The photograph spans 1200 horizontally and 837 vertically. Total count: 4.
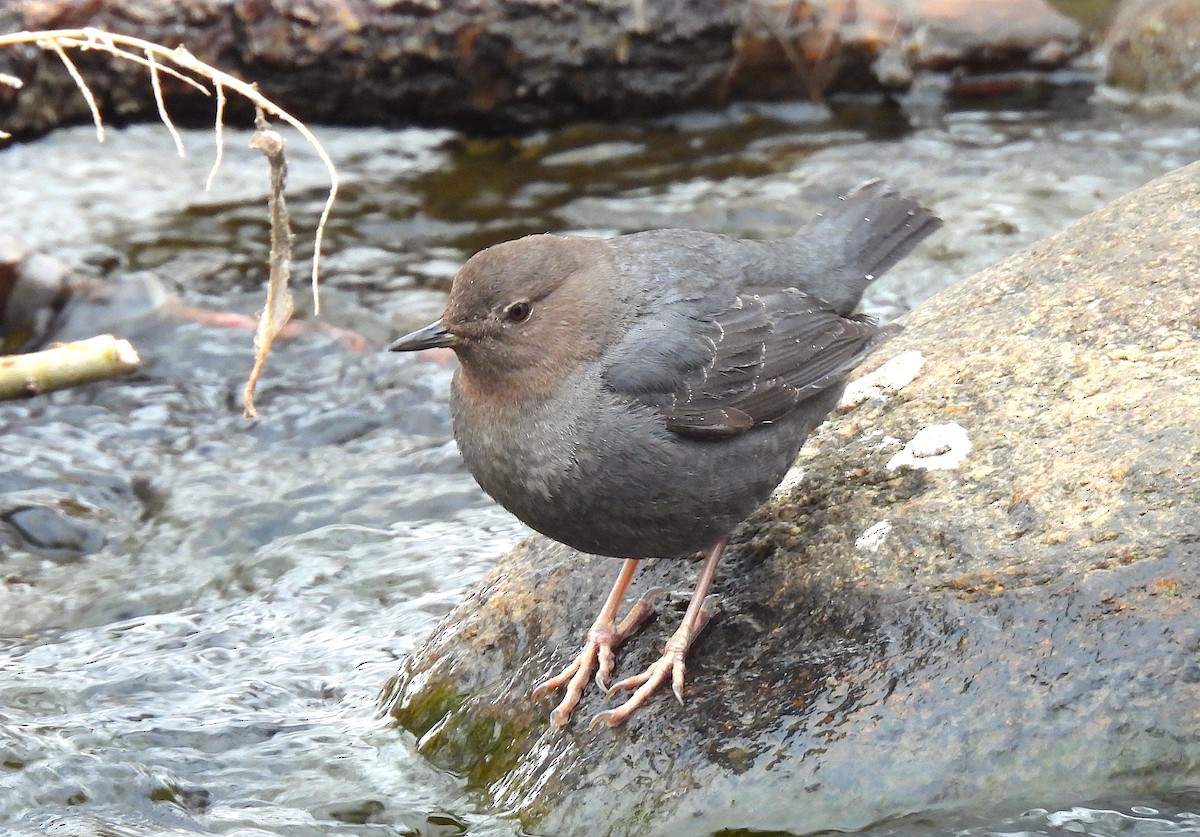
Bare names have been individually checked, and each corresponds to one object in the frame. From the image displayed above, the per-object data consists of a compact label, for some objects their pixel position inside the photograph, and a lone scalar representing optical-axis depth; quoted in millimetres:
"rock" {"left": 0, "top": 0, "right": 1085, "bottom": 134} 15391
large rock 5883
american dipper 6730
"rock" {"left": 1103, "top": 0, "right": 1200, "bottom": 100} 16703
